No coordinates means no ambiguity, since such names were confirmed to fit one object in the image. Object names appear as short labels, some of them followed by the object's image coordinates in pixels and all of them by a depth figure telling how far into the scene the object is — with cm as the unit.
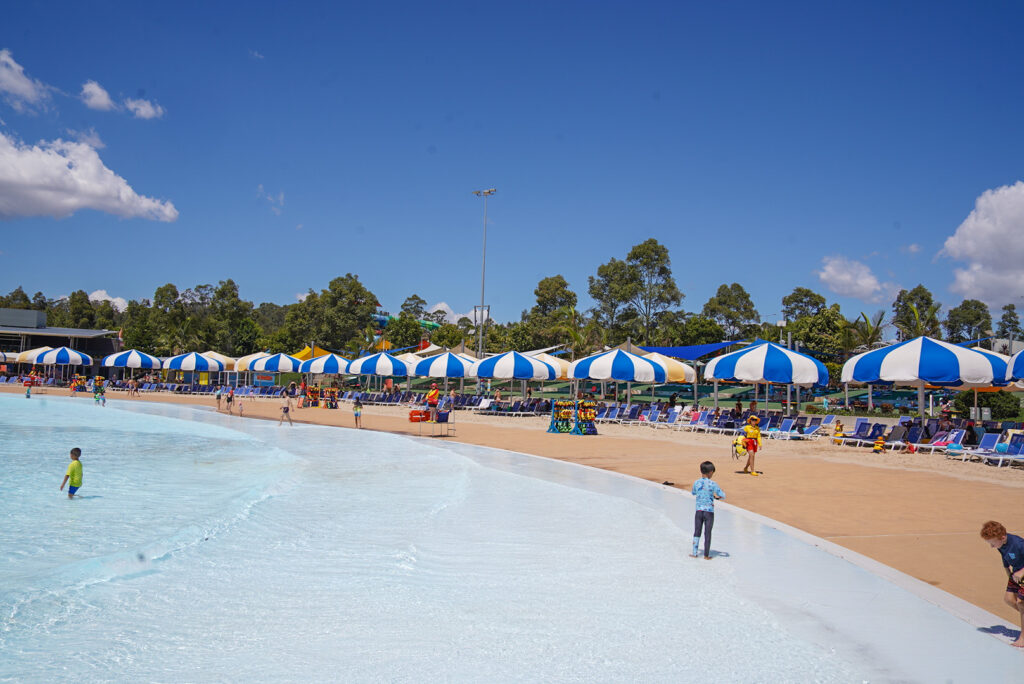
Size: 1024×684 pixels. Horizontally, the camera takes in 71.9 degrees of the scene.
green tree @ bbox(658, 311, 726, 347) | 4856
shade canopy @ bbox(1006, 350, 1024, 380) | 1573
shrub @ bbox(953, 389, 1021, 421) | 2831
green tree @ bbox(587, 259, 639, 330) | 5106
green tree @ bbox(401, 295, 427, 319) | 10029
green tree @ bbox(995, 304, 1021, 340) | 6919
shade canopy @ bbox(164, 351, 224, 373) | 4247
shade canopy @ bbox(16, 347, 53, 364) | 4662
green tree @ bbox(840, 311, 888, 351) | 3991
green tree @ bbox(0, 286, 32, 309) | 8471
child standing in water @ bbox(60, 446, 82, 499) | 1223
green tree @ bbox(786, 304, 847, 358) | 4334
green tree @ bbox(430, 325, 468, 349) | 5816
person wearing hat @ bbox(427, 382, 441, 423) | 2868
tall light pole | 3998
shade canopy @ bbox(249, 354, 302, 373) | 3978
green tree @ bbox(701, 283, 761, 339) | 5791
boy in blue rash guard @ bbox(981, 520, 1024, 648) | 497
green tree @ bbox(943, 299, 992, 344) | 7036
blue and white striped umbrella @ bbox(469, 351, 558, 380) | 2772
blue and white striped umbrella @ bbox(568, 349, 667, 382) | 2381
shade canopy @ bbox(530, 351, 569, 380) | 3052
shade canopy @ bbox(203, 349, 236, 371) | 4322
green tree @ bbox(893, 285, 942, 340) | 6094
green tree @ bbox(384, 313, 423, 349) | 6166
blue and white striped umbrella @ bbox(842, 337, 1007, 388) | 1592
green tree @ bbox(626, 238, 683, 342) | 5025
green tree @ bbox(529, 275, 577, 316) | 5650
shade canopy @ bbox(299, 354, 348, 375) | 3638
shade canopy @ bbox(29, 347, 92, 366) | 4478
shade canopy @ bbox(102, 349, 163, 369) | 4362
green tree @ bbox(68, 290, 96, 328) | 7862
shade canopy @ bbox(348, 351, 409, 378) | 3350
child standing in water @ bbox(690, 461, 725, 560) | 746
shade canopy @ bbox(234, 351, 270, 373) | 4224
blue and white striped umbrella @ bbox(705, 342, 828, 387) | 1942
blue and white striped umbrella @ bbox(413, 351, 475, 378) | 3061
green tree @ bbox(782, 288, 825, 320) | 6388
